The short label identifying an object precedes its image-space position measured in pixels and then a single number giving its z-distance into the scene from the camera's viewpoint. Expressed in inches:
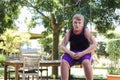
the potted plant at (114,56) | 350.9
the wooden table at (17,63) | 239.6
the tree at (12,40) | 622.0
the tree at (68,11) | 349.1
